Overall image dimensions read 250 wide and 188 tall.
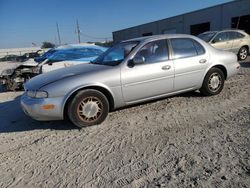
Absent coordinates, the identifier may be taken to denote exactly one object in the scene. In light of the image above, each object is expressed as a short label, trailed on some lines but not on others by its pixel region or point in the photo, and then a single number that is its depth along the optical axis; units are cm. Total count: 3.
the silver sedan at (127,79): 317
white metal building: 1623
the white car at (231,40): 866
